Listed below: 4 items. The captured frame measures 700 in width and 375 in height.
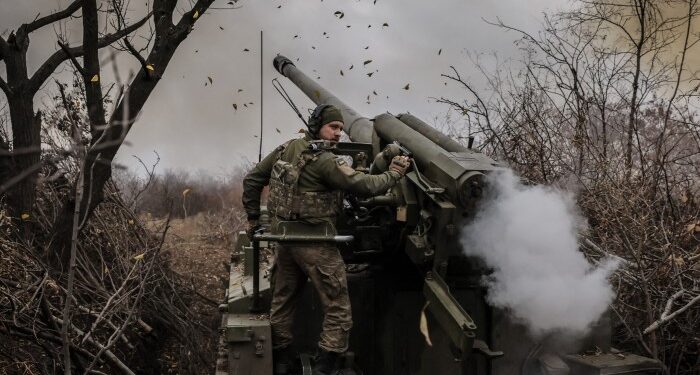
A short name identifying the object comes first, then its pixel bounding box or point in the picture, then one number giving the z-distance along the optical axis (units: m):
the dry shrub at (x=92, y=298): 6.37
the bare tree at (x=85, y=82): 7.23
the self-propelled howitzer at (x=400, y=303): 4.78
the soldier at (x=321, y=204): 4.73
